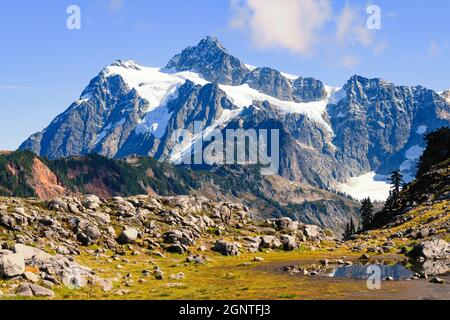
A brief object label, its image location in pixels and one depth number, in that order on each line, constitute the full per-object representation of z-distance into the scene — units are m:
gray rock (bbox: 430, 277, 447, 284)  58.95
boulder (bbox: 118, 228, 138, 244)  100.69
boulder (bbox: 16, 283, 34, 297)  50.47
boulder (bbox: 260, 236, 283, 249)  125.56
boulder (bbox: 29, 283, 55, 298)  51.69
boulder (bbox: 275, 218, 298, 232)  147.38
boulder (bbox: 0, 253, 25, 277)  53.84
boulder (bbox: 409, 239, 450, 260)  83.31
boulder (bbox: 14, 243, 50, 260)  62.43
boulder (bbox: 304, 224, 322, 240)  145.62
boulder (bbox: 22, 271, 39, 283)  54.77
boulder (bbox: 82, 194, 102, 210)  117.24
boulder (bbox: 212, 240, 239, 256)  110.19
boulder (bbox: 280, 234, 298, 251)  124.50
